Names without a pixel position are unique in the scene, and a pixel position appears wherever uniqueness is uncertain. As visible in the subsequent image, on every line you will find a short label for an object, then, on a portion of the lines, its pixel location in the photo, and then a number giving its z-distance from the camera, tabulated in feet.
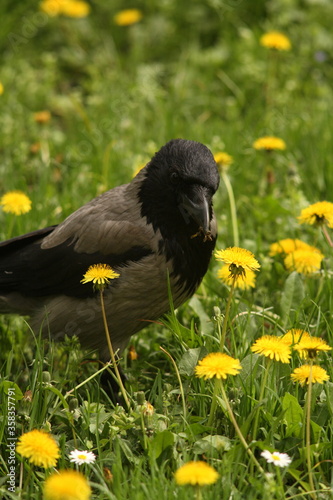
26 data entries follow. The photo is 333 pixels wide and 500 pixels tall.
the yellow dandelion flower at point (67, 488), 13.07
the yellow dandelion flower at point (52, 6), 38.37
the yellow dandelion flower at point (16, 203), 24.06
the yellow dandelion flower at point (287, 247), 24.54
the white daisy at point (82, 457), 16.40
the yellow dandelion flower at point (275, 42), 34.83
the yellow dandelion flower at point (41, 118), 33.01
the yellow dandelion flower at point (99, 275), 17.06
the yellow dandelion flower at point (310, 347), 15.55
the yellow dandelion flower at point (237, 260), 16.93
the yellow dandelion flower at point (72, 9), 38.83
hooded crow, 21.04
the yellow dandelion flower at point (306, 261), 23.01
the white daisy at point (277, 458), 15.88
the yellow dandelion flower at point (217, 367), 15.51
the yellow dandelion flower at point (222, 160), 27.48
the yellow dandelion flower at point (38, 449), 14.73
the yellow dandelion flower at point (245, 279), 21.77
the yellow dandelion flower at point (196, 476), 13.52
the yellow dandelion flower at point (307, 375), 16.62
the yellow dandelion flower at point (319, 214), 21.48
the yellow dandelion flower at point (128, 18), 41.60
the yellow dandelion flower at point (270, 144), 28.43
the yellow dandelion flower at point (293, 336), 18.41
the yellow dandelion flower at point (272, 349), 16.07
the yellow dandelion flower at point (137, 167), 30.13
